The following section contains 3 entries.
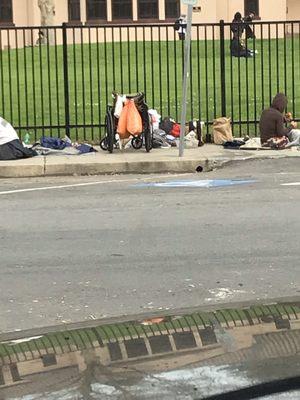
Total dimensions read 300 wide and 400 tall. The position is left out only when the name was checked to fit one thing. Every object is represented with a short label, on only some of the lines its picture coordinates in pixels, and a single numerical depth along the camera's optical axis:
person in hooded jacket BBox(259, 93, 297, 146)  14.77
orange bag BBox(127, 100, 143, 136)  14.41
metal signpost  13.73
